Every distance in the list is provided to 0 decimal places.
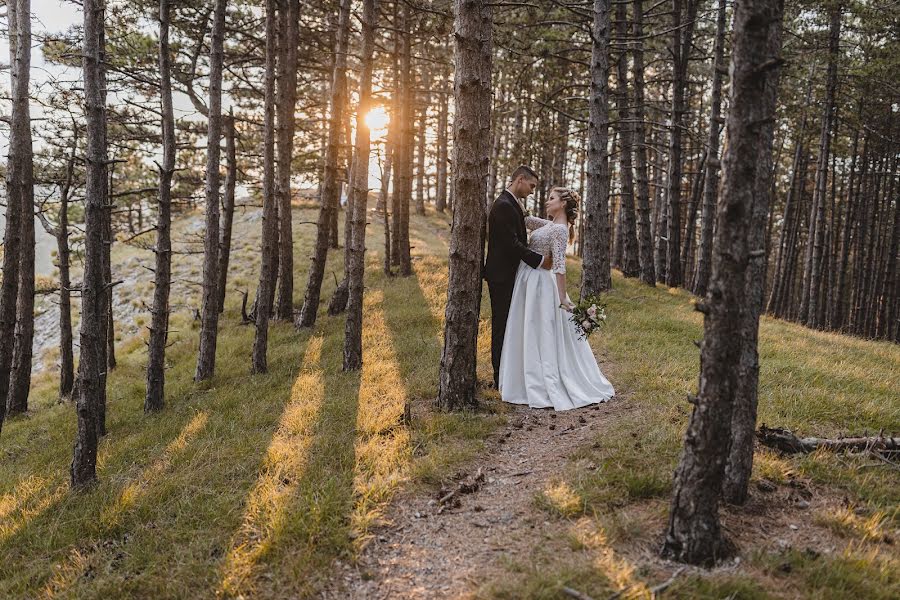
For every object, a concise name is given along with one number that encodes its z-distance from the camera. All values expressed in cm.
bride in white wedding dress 730
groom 732
